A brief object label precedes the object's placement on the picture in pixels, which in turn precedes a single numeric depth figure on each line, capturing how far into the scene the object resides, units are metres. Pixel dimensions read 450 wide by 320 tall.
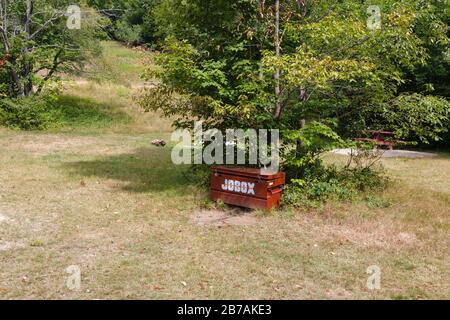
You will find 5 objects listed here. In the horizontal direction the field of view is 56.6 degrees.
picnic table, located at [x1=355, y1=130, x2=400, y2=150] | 15.38
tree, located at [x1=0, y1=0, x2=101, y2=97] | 19.34
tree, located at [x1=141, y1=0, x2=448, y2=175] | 7.41
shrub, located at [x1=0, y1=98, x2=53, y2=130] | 19.44
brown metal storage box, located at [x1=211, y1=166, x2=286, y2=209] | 7.23
